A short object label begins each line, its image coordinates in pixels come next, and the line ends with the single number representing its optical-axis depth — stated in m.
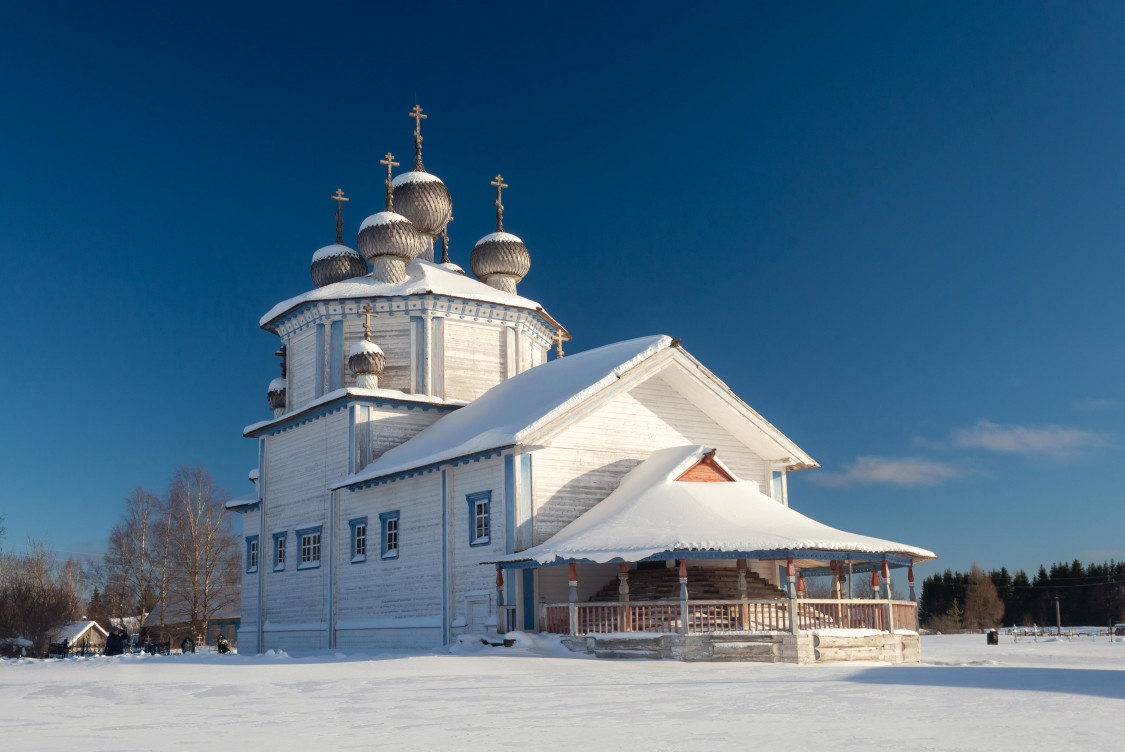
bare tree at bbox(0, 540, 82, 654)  32.75
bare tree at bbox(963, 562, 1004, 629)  77.81
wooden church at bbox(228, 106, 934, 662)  21.44
